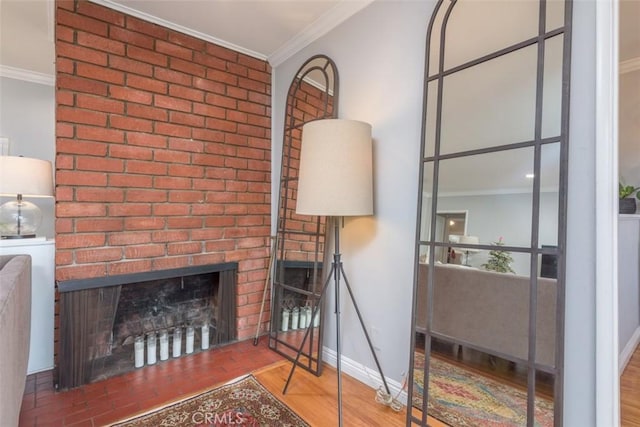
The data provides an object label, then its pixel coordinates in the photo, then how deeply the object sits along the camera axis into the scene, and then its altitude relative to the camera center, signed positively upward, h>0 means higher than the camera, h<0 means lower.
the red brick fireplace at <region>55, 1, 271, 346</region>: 2.04 +0.48
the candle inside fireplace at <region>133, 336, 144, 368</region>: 2.27 -0.99
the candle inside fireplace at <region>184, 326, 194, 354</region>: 2.50 -0.98
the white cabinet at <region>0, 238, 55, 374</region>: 2.09 -0.60
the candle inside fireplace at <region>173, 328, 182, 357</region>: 2.44 -0.97
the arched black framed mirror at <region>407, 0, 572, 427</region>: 1.27 +0.06
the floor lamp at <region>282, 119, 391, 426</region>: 1.75 +0.30
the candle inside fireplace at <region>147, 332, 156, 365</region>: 2.32 -0.98
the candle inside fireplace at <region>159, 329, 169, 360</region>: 2.38 -0.97
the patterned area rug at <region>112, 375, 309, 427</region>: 1.67 -1.06
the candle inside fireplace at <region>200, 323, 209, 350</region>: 2.56 -0.98
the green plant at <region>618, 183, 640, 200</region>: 1.42 +0.21
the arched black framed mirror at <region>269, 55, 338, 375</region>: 2.32 -0.15
